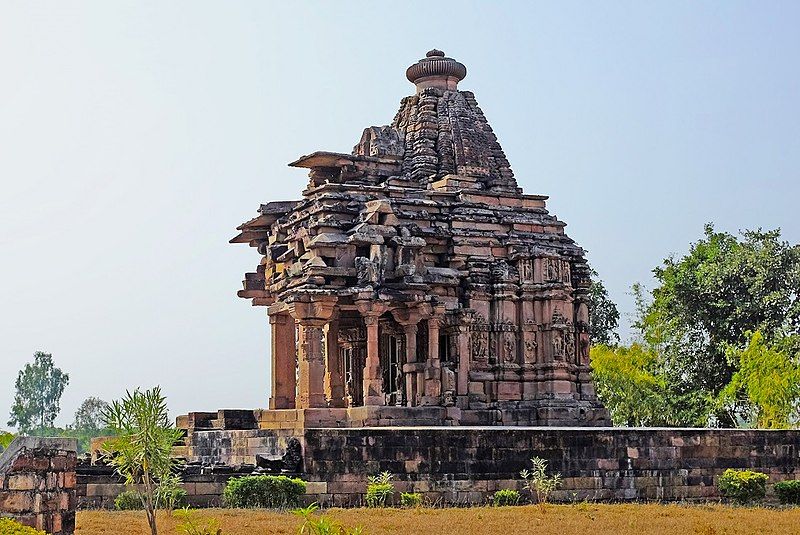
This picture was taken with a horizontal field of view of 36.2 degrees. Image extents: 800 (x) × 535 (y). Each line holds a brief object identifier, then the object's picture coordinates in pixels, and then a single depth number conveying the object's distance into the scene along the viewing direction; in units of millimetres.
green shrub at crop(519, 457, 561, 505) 21562
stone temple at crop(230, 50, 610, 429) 26766
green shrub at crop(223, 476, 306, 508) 19594
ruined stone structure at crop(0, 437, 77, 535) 12484
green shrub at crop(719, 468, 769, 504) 22766
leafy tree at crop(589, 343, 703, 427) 43031
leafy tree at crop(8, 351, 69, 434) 79750
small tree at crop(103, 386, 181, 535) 15875
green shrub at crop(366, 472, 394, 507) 20484
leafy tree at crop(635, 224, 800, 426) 40969
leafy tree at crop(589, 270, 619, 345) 49156
